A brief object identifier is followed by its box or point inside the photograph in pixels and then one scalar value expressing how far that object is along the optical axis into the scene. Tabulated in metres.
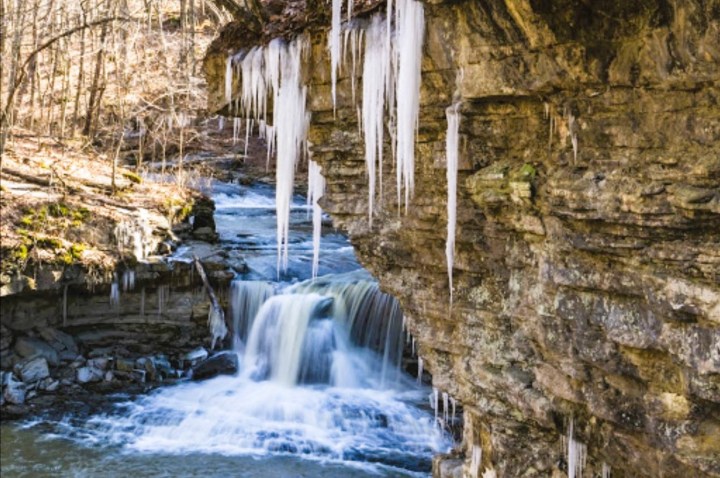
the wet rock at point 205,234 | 15.76
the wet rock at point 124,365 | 13.22
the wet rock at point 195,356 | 13.67
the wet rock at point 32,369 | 12.38
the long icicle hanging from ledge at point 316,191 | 8.21
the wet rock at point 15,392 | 11.93
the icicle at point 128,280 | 13.55
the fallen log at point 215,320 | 13.92
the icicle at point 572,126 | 4.99
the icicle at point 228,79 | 7.31
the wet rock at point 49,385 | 12.34
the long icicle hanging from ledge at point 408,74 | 5.37
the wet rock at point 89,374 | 12.74
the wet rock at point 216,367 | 13.27
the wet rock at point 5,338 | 12.64
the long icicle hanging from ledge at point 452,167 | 5.70
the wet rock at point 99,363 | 13.06
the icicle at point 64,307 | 13.21
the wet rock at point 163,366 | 13.34
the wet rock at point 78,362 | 12.93
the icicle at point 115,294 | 13.48
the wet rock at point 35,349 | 12.73
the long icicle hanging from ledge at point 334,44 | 5.72
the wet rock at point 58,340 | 13.09
